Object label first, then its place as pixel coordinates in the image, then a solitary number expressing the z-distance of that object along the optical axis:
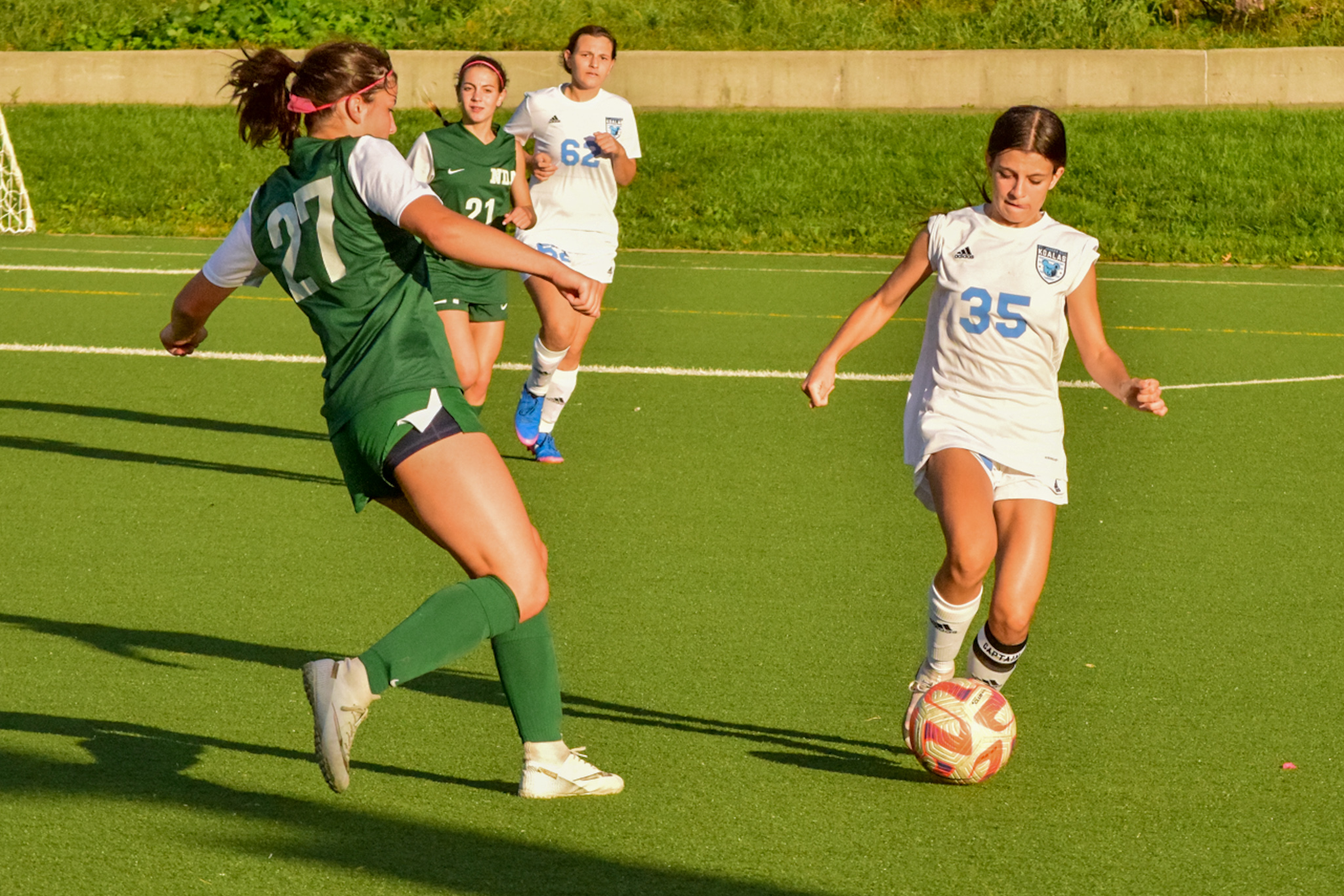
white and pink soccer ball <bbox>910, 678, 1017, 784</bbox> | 8.99
